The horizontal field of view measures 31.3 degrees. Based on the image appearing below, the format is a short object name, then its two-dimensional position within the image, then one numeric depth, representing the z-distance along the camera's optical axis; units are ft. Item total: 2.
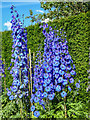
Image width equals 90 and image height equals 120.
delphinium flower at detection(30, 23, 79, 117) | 10.25
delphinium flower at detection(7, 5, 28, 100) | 10.48
